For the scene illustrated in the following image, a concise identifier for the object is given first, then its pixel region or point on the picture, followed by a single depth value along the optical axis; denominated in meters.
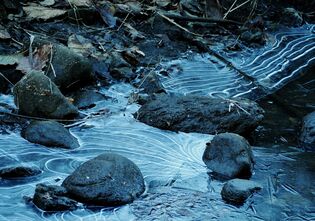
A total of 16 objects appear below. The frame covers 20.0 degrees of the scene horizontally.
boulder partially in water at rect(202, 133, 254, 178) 5.81
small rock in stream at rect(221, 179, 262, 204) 5.30
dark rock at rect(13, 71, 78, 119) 6.61
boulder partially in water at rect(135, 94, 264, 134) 6.83
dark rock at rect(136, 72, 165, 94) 8.06
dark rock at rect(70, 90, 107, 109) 7.34
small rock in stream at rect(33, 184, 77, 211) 4.86
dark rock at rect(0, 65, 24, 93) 7.39
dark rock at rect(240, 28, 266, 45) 10.76
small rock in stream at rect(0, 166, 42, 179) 5.38
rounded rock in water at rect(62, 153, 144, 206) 5.03
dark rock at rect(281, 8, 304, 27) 12.22
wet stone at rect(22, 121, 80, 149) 6.07
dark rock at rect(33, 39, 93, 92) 7.53
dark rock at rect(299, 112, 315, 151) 6.75
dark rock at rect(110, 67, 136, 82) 8.26
